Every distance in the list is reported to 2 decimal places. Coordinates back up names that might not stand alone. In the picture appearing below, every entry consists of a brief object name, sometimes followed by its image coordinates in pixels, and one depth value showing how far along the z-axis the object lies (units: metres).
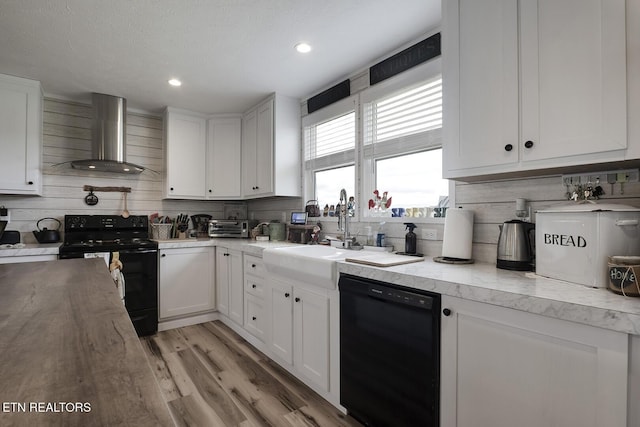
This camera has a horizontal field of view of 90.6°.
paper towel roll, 1.79
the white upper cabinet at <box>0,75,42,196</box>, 2.81
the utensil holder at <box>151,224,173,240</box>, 3.66
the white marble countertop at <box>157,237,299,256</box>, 2.81
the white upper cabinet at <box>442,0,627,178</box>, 1.17
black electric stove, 2.97
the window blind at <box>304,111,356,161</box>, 2.89
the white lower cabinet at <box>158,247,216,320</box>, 3.29
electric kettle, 1.54
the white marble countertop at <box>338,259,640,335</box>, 0.95
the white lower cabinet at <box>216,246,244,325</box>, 3.09
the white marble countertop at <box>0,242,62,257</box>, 2.58
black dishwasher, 1.41
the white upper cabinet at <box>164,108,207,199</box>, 3.65
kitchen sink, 1.92
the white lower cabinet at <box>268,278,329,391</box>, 2.01
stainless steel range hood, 3.22
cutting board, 1.73
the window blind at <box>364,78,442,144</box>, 2.19
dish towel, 1.92
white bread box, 1.13
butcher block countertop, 0.43
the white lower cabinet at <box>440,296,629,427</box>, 0.96
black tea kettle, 3.10
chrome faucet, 2.55
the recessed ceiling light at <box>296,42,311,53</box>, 2.33
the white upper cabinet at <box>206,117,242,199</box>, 3.88
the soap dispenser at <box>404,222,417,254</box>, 2.15
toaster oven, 3.70
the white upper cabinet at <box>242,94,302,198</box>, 3.30
